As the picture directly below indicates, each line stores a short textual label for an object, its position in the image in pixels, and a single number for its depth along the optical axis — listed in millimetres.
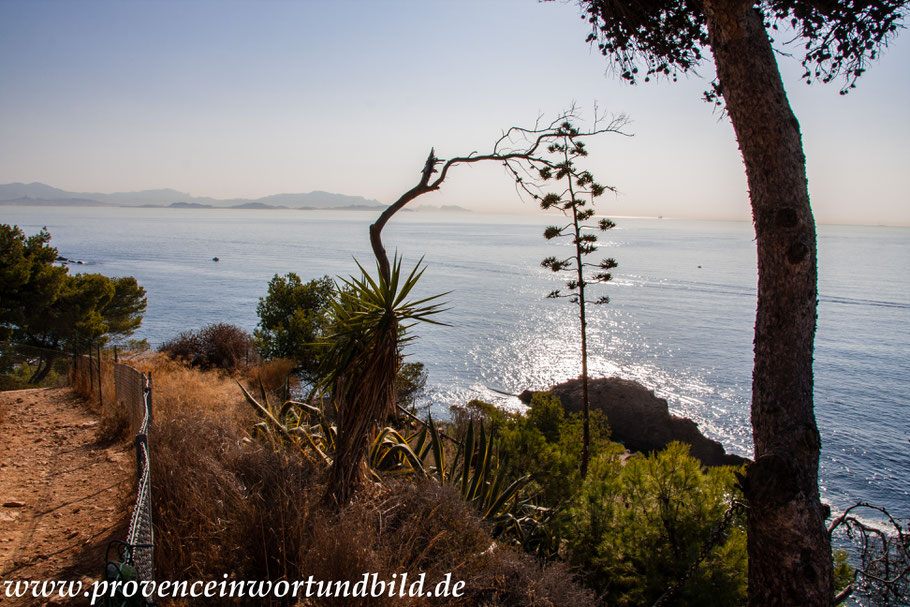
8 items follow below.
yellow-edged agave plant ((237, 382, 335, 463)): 5371
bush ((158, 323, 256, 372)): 21981
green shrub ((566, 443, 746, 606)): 4699
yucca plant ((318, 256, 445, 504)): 4328
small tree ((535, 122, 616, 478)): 12039
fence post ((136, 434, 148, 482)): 4094
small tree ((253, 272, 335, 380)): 19453
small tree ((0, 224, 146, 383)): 17734
